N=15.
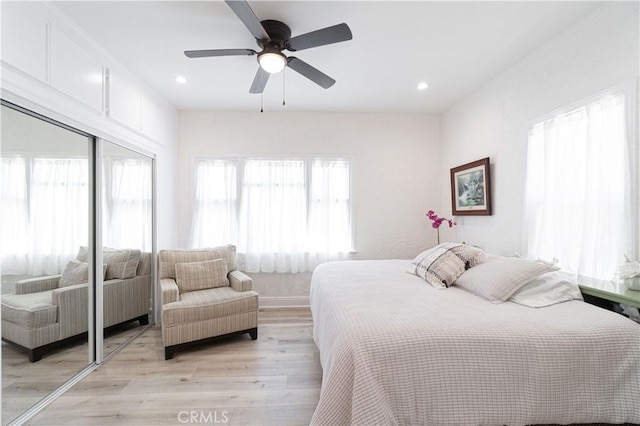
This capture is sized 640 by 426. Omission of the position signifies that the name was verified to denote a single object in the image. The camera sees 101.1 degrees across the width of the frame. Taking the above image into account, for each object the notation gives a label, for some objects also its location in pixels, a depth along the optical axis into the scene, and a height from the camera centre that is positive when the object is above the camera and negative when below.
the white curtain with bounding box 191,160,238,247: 3.65 +0.17
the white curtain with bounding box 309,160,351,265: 3.73 +0.05
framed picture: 2.83 +0.29
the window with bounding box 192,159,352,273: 3.67 +0.04
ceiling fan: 1.64 +1.17
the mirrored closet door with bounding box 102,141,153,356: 2.41 -0.24
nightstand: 1.46 -0.47
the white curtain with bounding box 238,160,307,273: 3.67 -0.03
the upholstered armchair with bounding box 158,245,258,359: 2.44 -0.83
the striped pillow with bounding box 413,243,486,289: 2.10 -0.42
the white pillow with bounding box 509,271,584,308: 1.63 -0.51
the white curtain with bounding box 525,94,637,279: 1.70 +0.16
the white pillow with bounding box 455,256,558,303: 1.70 -0.44
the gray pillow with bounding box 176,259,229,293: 2.89 -0.67
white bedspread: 1.17 -0.73
